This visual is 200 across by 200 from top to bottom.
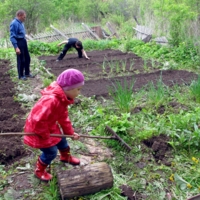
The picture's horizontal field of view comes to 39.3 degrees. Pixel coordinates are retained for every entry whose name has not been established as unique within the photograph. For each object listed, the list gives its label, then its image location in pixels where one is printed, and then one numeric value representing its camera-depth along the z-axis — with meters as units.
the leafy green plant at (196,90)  5.01
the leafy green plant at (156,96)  4.91
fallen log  2.77
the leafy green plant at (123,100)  4.56
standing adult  6.47
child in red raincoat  2.59
